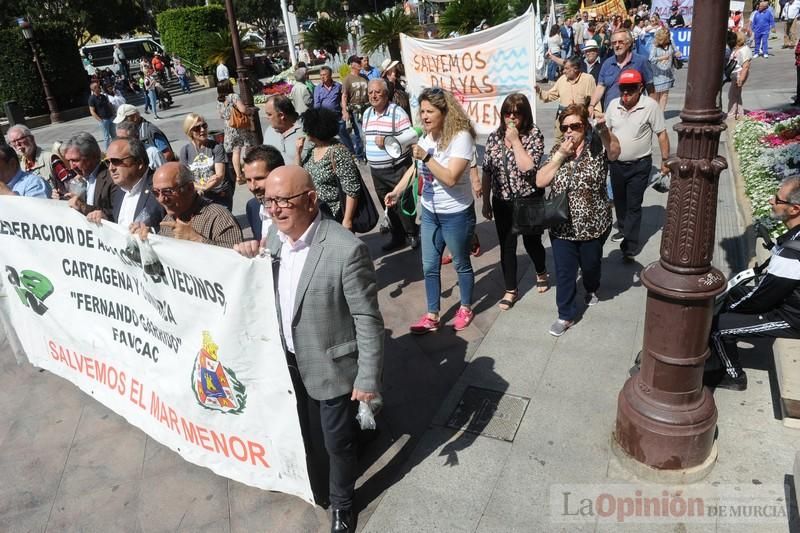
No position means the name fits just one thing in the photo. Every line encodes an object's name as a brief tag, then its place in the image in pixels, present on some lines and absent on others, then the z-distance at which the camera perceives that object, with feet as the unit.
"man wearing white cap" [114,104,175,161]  21.65
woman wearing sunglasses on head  13.89
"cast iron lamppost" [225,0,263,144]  33.14
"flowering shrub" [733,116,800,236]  19.88
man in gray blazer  8.78
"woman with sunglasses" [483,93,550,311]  14.65
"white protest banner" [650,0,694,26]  74.82
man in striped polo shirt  18.30
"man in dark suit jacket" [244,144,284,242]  11.76
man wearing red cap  17.25
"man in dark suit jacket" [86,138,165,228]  12.94
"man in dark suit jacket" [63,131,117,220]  15.14
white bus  121.90
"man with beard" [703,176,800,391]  10.83
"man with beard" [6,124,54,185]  20.13
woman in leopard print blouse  13.51
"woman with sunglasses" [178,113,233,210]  18.83
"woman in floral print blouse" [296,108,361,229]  15.23
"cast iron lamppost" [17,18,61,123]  67.87
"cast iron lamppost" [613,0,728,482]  8.53
